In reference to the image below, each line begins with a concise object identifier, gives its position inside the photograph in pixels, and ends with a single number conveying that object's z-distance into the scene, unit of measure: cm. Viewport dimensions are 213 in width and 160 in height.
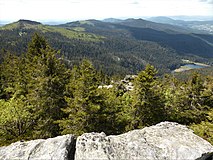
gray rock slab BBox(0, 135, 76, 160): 1516
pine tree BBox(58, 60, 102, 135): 2552
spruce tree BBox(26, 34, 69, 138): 2880
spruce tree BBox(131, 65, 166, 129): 3062
